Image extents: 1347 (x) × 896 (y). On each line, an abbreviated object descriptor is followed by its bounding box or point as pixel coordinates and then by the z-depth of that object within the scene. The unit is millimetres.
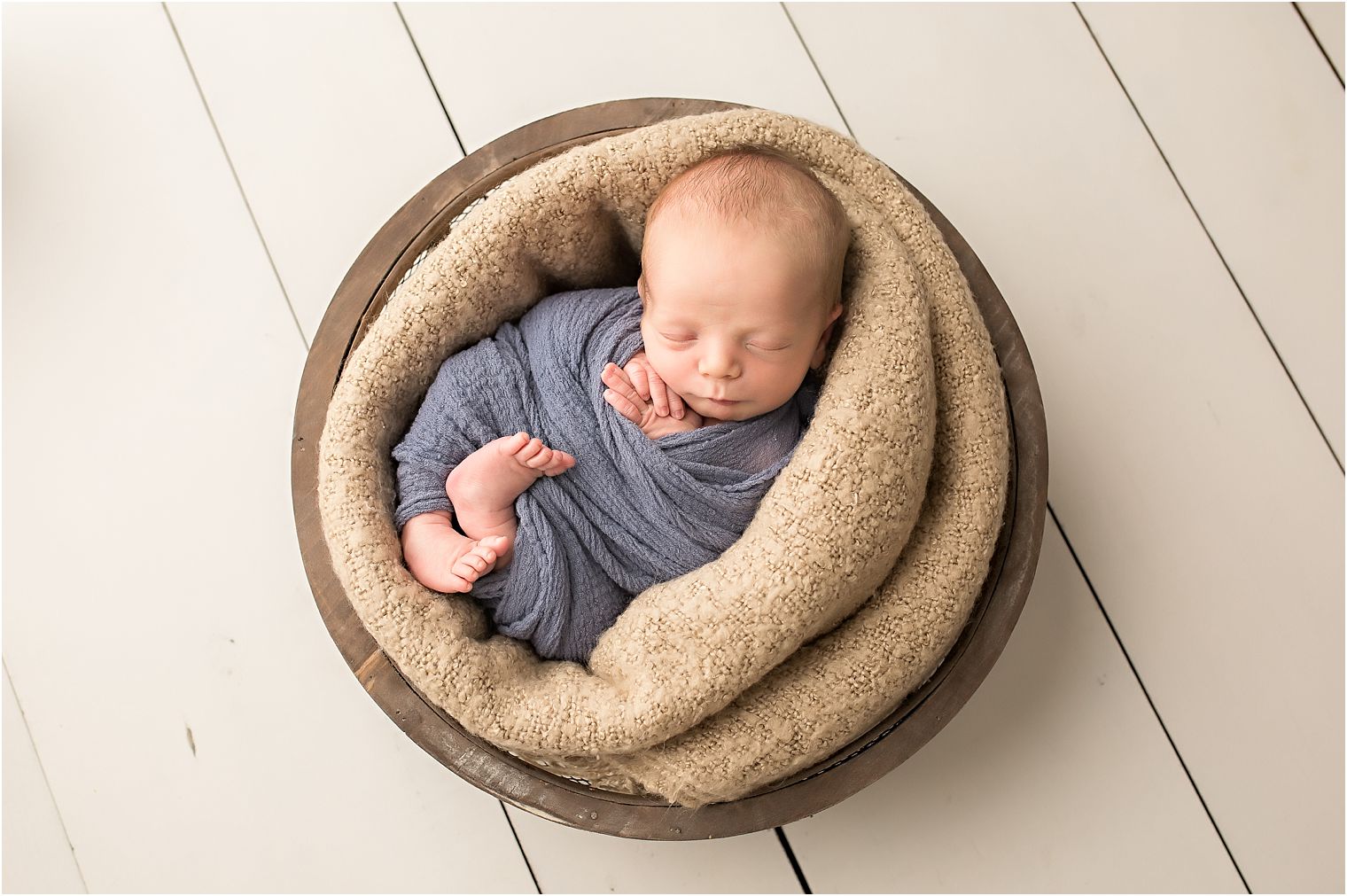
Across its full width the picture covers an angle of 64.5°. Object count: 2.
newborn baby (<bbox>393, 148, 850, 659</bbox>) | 828
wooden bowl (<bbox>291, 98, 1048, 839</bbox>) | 893
